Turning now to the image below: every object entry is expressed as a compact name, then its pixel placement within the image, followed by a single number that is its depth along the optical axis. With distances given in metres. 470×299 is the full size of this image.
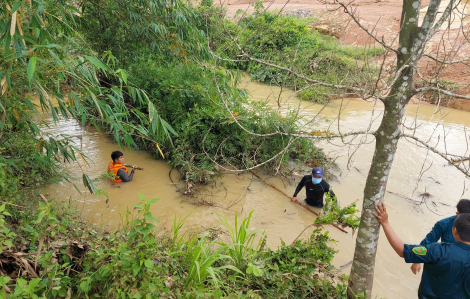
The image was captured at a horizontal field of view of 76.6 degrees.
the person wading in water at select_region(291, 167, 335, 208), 4.97
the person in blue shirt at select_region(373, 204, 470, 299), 2.30
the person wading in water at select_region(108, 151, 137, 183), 5.35
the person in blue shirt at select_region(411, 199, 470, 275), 3.07
